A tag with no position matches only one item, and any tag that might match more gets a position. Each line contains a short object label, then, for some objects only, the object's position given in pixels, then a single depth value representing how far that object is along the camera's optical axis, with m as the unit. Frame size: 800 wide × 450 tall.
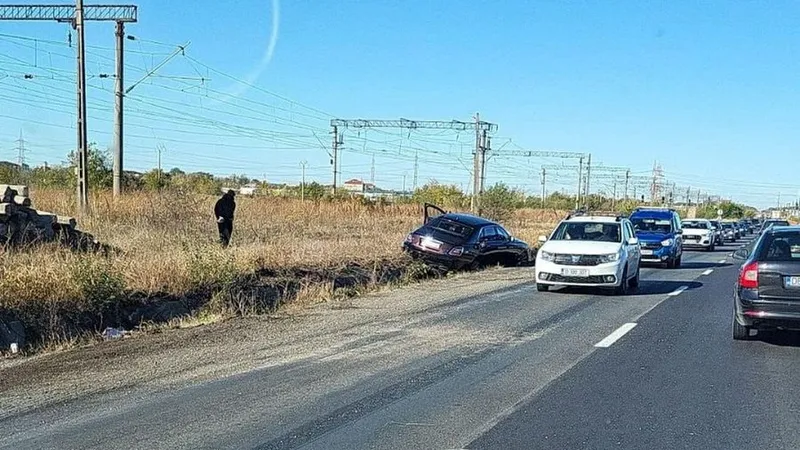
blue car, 25.86
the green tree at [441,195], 60.97
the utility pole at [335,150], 60.97
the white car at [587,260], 16.53
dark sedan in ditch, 22.06
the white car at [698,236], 40.28
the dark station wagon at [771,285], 9.78
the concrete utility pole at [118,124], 30.62
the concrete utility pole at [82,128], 22.88
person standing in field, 20.81
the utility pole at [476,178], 45.22
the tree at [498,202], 44.25
